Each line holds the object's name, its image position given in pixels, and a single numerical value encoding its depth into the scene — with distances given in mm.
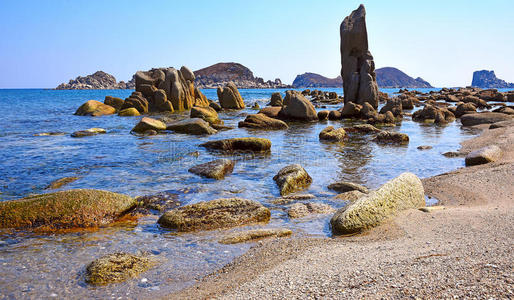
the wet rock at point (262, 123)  22016
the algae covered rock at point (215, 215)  6270
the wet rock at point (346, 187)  8314
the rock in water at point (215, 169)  9672
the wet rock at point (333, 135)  16891
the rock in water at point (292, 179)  8492
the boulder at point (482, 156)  10398
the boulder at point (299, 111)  25594
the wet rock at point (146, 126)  19422
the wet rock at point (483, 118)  21550
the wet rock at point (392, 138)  16047
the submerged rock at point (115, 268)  4398
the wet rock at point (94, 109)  31000
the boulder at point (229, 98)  38688
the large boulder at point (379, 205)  5871
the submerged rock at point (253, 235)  5680
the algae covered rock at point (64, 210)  6258
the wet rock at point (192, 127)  19141
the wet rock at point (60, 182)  8766
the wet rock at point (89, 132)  18178
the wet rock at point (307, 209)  6848
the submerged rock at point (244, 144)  13891
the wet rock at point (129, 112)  30002
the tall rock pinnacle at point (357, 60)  32406
